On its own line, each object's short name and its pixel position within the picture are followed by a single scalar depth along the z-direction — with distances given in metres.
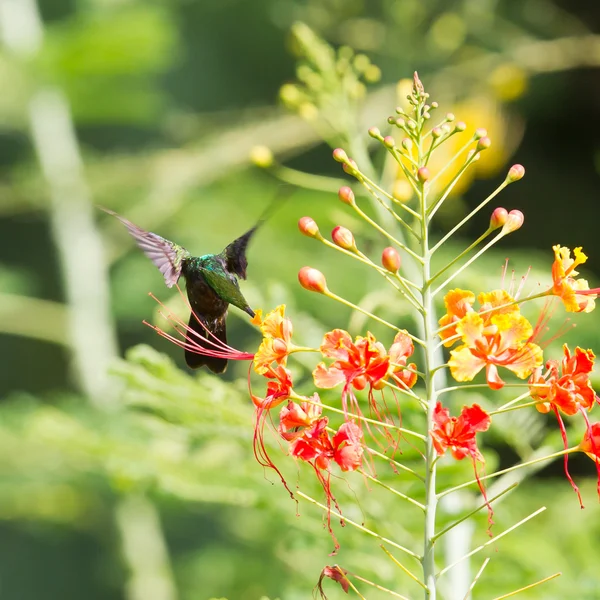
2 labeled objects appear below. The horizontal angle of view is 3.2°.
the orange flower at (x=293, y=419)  5.04
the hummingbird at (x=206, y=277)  5.18
